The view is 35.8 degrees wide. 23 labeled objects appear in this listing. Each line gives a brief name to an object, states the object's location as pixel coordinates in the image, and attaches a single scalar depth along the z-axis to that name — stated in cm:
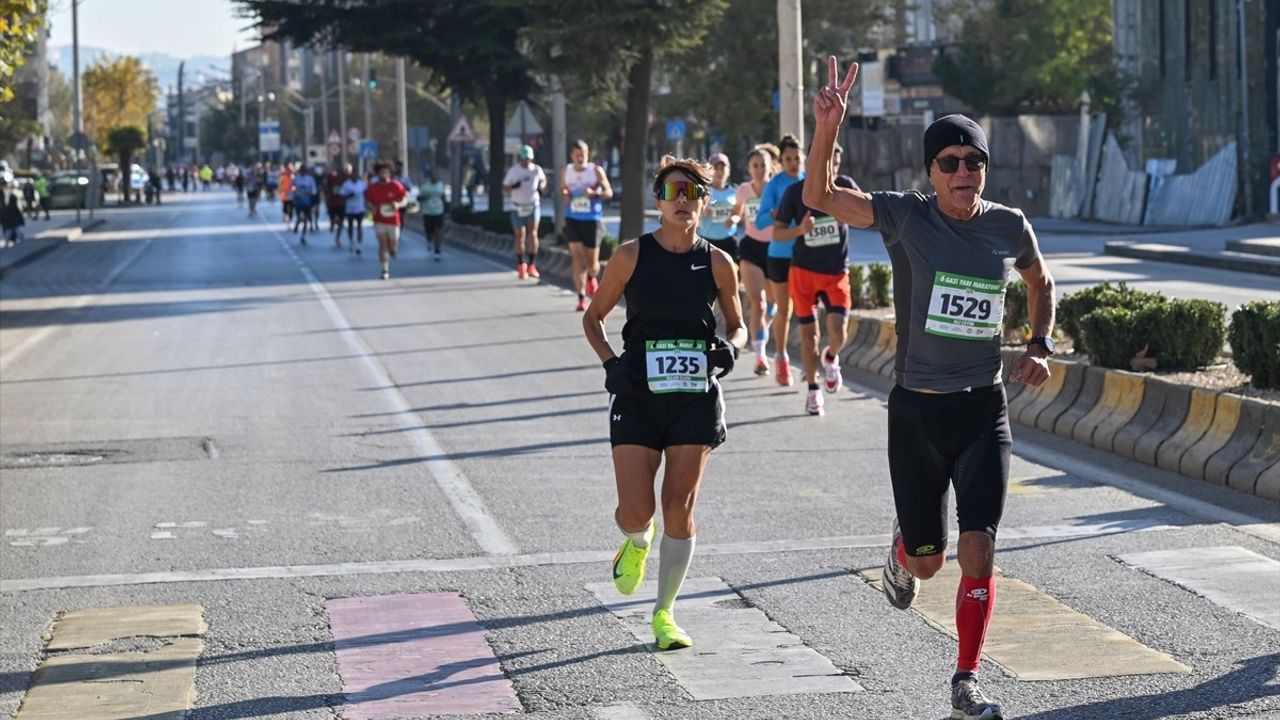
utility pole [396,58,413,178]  5912
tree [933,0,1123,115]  6128
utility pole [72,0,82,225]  6297
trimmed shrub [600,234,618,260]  3067
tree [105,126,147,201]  9631
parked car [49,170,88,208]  7828
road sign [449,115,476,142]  5141
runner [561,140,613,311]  2367
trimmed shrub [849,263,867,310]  1950
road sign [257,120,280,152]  15262
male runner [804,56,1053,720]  619
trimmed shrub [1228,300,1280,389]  1112
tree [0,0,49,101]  2116
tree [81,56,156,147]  12262
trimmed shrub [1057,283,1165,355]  1349
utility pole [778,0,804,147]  2106
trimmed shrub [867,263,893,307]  1927
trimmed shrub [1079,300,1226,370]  1241
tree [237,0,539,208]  4494
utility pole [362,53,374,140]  7681
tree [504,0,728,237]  3166
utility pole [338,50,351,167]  9358
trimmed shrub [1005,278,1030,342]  1510
